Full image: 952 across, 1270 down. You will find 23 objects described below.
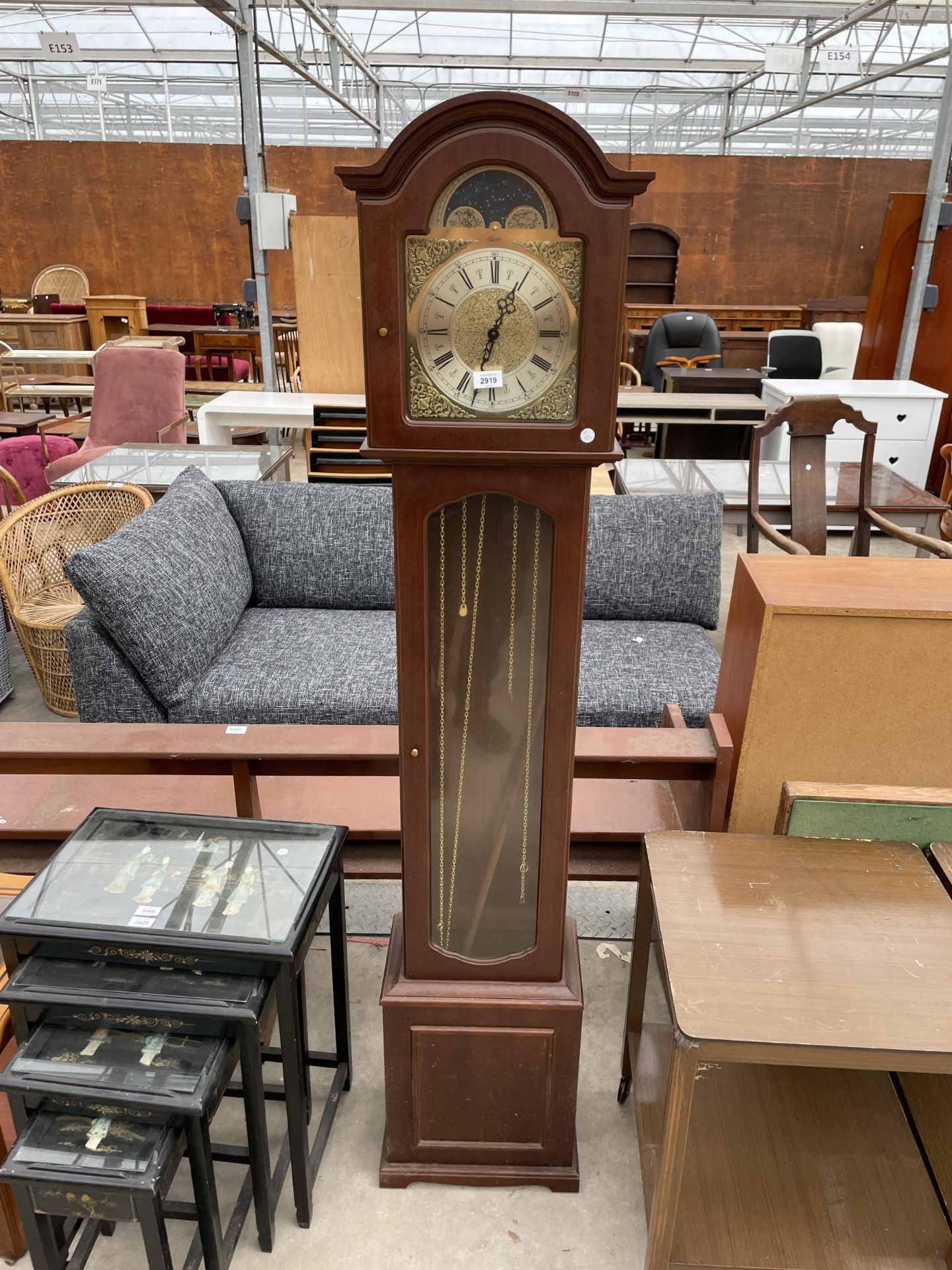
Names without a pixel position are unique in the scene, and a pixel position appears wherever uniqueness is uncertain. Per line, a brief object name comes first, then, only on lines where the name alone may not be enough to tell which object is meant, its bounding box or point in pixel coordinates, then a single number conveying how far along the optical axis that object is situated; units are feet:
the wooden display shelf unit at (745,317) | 30.76
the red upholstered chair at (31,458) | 16.57
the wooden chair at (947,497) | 12.90
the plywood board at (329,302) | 15.87
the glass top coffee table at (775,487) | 12.78
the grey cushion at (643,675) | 8.44
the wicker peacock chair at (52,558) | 10.32
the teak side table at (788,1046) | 3.85
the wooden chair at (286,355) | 24.99
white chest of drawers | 17.49
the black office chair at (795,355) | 21.36
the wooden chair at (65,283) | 35.14
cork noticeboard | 4.88
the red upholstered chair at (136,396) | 17.53
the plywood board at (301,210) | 32.48
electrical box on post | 15.71
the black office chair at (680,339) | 22.43
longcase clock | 3.53
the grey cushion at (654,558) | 9.95
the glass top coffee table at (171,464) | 12.53
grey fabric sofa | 8.02
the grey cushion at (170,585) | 7.70
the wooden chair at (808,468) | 11.41
